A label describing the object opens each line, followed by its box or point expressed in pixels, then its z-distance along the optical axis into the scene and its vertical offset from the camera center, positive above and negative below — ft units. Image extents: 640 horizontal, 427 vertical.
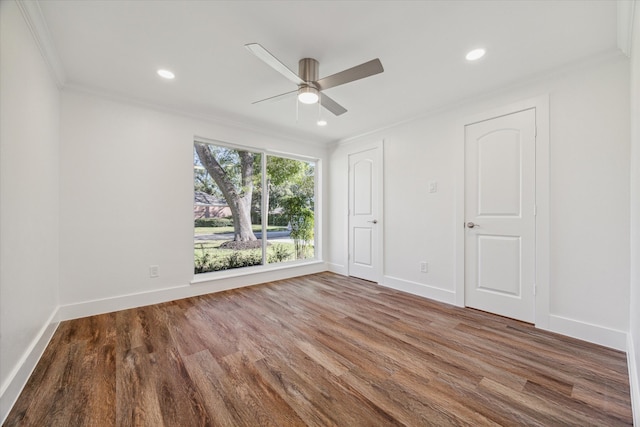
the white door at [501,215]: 7.82 -0.09
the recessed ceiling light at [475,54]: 6.48 +4.13
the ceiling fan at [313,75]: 5.59 +3.31
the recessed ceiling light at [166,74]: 7.43 +4.15
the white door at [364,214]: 12.36 -0.09
